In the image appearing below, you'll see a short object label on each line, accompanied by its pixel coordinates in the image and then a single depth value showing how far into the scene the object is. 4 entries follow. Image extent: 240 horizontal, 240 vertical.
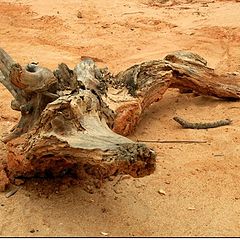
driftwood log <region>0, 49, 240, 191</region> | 2.90
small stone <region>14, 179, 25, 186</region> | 3.47
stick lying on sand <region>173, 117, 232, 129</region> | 4.52
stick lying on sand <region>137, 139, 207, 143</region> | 4.24
